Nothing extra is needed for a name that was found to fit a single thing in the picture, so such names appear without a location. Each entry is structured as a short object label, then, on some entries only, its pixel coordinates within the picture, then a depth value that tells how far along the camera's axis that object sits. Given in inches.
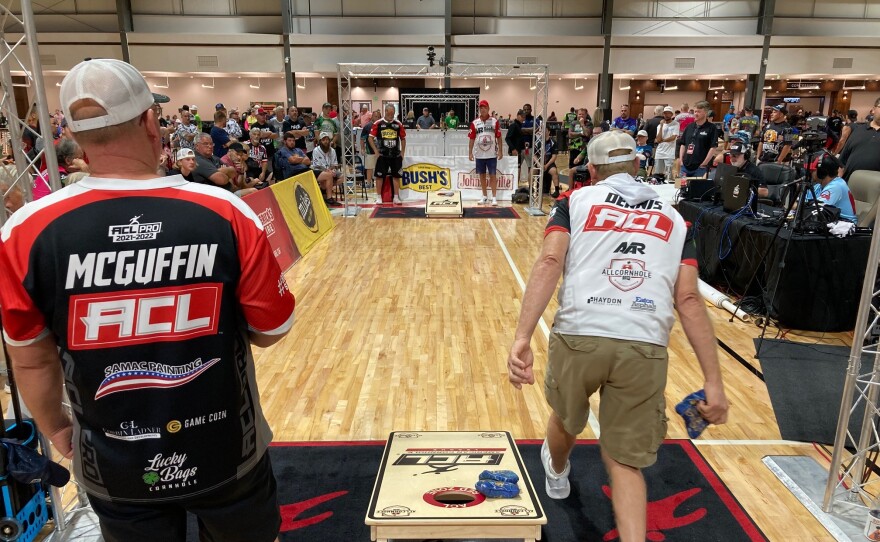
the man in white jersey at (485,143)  480.1
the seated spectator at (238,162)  359.9
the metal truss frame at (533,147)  446.3
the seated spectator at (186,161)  268.1
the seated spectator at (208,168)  282.0
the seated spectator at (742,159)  276.8
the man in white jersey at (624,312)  89.4
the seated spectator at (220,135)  428.5
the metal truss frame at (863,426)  106.9
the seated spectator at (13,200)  156.8
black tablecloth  209.0
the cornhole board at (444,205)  450.0
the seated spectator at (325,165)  485.4
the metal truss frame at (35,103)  102.9
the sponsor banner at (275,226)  283.9
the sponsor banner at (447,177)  519.8
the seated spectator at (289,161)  431.5
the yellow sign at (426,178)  521.7
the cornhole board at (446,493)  91.6
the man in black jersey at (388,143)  475.5
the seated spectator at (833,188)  225.9
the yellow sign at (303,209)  323.9
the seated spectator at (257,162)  434.3
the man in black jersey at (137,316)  51.1
